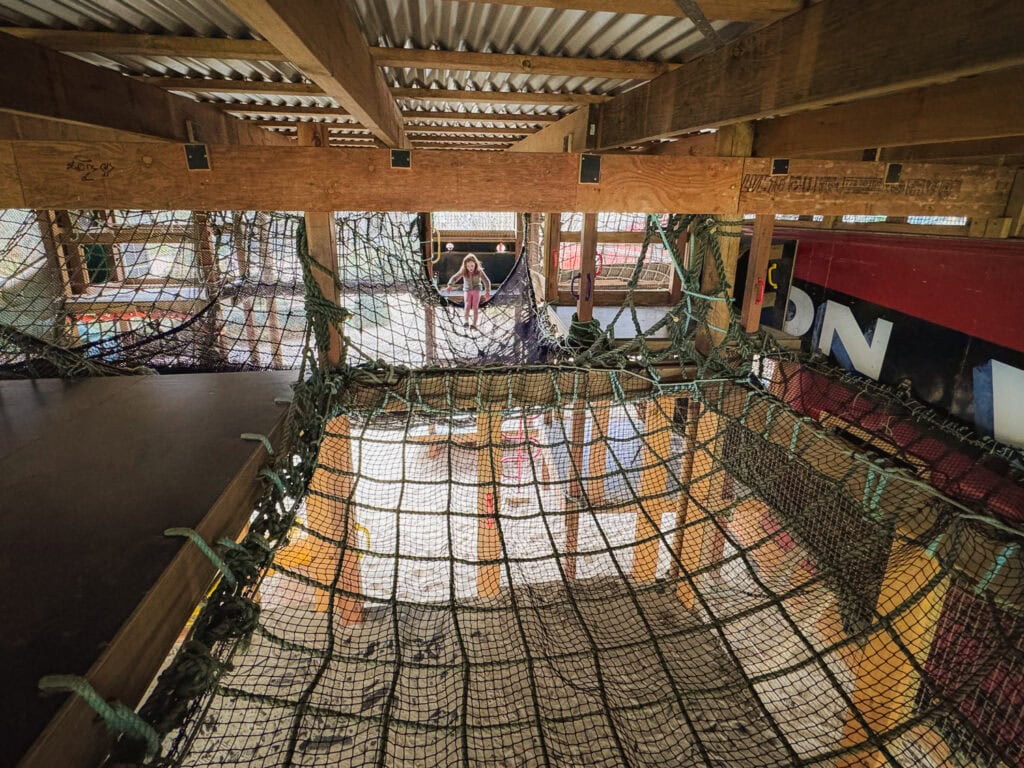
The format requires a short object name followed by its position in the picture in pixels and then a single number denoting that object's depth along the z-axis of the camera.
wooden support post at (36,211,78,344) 3.92
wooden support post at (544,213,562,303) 5.51
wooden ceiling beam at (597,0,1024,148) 0.97
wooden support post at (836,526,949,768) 1.86
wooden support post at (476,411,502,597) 2.15
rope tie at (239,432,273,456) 1.71
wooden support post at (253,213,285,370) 4.34
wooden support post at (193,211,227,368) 3.86
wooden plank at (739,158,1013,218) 2.31
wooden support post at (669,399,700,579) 2.85
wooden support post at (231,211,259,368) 4.11
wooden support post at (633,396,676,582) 3.56
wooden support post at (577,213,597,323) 4.55
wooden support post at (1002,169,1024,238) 2.74
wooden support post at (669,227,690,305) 6.86
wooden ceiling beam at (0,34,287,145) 1.71
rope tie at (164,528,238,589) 1.23
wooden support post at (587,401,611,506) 2.70
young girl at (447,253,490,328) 6.85
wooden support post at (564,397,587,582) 2.78
